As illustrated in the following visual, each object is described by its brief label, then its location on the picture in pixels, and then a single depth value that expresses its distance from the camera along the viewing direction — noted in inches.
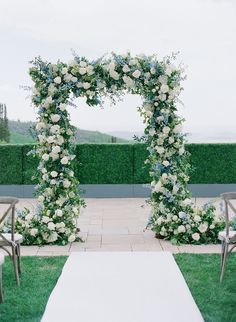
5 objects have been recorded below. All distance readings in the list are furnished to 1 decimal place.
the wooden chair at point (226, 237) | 243.4
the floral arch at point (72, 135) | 328.5
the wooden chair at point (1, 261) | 219.2
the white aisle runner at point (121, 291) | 202.8
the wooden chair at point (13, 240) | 242.8
